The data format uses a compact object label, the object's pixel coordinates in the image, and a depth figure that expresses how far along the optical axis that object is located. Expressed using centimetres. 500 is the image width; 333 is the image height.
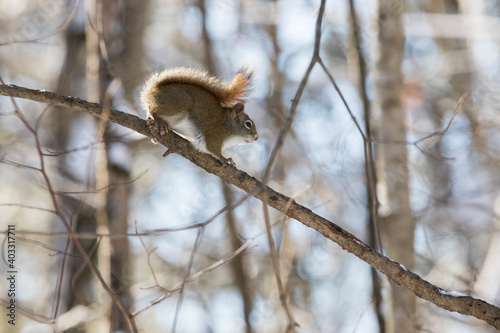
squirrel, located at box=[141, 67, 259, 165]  562
